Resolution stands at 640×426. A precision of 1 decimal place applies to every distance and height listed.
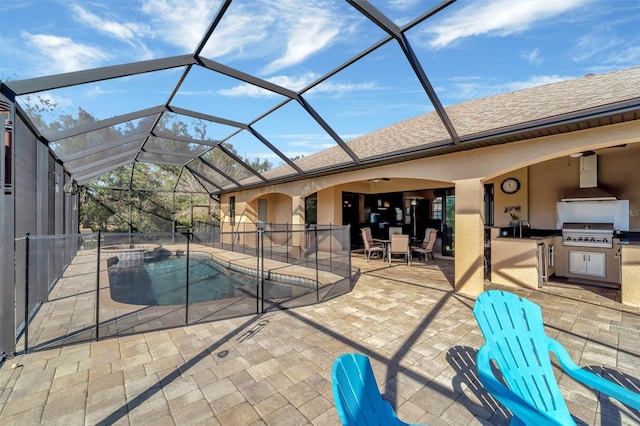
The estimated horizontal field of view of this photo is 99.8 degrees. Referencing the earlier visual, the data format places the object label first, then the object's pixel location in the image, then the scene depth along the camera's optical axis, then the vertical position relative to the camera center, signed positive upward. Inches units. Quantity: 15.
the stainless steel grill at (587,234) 221.6 -18.7
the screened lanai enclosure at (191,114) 130.6 +84.4
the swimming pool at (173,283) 233.3 -73.5
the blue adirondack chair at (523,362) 58.5 -39.6
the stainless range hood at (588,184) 226.4 +25.1
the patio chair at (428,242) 296.1 -32.5
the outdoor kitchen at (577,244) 217.2 -26.1
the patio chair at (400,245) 296.2 -36.1
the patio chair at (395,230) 373.1 -24.8
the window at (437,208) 366.6 +6.3
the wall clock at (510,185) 271.6 +27.7
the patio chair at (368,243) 331.5 -37.6
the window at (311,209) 462.9 +6.2
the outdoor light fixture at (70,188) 290.0 +28.2
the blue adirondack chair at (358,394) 44.3 -32.4
